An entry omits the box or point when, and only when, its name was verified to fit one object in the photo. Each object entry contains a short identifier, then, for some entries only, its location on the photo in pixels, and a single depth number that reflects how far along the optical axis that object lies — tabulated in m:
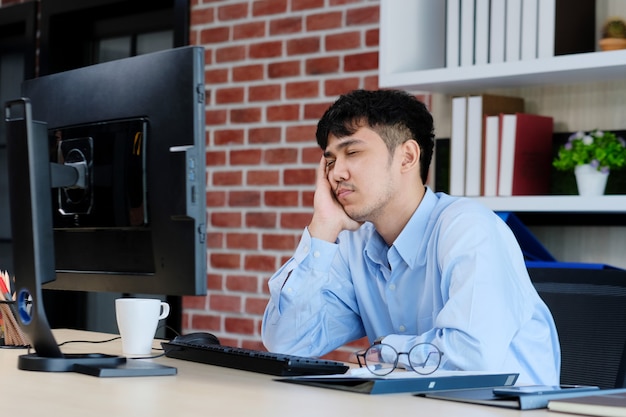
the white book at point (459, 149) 2.66
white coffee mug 1.77
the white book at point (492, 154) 2.60
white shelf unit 2.42
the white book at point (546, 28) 2.49
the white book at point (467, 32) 2.65
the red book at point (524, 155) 2.57
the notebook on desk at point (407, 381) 1.32
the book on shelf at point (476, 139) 2.63
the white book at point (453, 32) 2.68
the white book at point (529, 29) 2.52
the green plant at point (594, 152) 2.46
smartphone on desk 1.29
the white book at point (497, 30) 2.58
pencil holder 1.88
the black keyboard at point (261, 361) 1.51
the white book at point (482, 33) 2.62
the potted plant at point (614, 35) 2.46
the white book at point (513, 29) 2.55
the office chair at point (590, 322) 1.92
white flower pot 2.47
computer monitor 1.47
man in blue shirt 1.80
